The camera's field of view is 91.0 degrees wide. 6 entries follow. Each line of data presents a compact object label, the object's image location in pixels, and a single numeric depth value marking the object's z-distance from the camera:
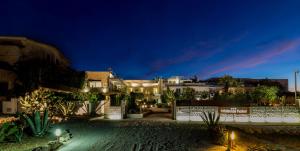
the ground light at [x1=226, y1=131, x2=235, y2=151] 5.79
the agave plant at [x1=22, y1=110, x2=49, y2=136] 7.30
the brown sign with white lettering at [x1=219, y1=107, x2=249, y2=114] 12.79
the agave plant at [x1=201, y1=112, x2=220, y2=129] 8.09
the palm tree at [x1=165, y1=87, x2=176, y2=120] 24.18
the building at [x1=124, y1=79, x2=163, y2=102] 36.84
